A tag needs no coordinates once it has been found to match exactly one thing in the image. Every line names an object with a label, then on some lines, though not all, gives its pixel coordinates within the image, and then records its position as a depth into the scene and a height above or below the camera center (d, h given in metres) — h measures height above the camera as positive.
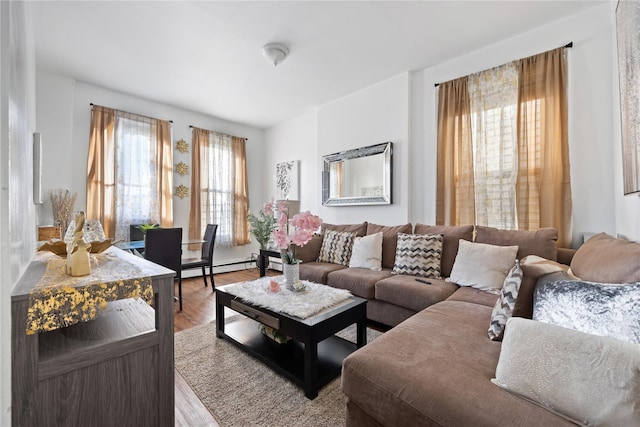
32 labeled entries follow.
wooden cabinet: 0.85 -0.56
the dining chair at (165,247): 2.81 -0.34
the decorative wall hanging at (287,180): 4.87 +0.65
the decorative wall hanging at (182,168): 4.37 +0.78
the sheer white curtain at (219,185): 4.65 +0.54
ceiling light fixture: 2.66 +1.65
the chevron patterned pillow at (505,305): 1.27 -0.45
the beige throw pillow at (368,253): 2.90 -0.43
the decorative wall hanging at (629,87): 1.44 +0.73
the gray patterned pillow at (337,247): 3.18 -0.41
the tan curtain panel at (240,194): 5.07 +0.40
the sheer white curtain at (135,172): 3.73 +0.65
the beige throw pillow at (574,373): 0.72 -0.49
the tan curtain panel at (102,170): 3.53 +0.63
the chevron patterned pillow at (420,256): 2.55 -0.42
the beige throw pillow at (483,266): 2.10 -0.44
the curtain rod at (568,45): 2.30 +1.44
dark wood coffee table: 1.57 -0.95
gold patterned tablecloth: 0.86 -0.28
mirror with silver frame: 3.44 +0.53
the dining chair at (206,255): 3.41 -0.57
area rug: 1.41 -1.07
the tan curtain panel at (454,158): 2.85 +0.61
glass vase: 2.09 -0.47
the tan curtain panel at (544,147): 2.33 +0.59
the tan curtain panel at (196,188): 4.47 +0.47
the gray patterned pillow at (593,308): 0.88 -0.35
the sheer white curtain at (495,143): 2.59 +0.70
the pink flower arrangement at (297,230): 1.91 -0.11
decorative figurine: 1.09 -0.17
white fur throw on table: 1.73 -0.60
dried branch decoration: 3.14 +0.13
